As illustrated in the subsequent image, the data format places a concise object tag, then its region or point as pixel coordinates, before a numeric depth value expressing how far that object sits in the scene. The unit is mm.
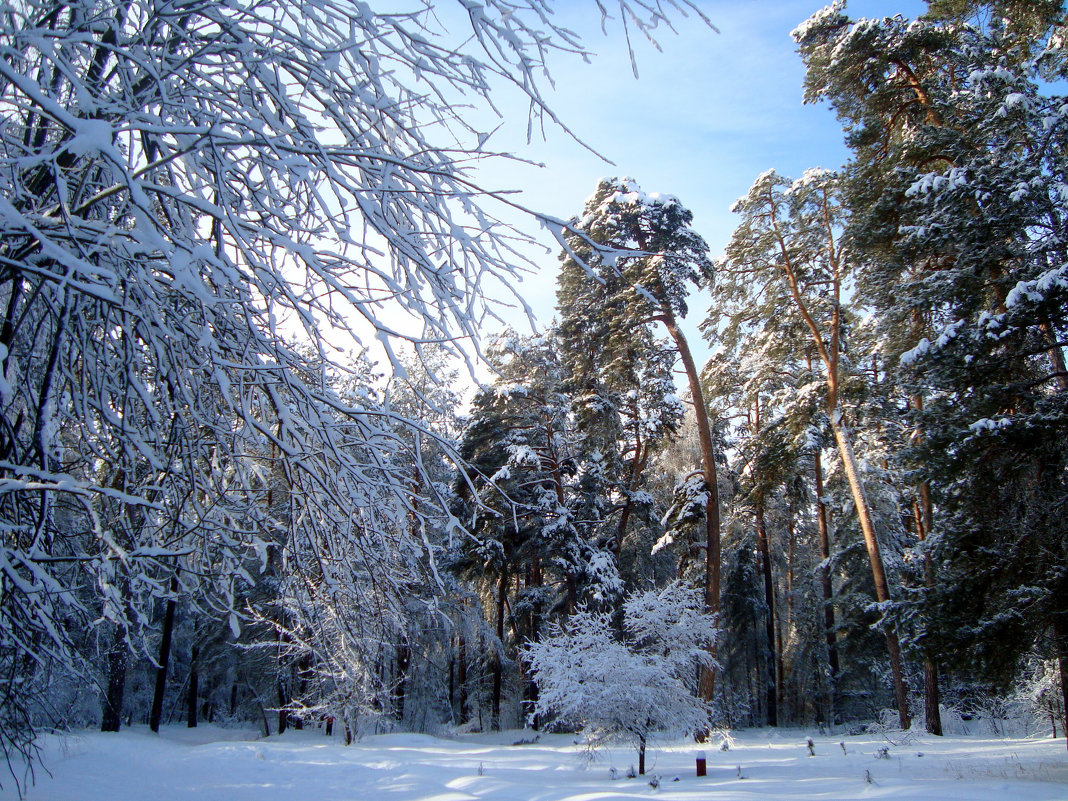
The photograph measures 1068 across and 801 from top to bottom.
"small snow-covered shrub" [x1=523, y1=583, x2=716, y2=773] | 10773
